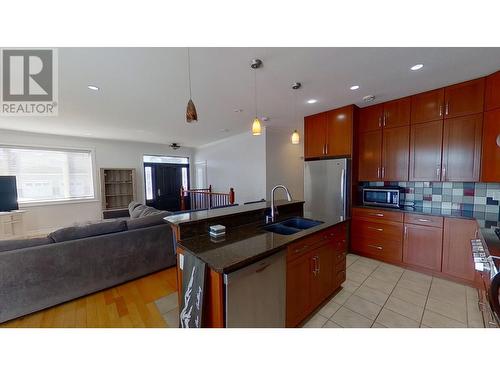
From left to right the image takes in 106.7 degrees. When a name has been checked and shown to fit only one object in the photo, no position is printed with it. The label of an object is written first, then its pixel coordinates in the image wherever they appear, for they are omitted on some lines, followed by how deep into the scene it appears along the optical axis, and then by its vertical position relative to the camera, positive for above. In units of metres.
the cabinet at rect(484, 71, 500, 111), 2.12 +0.98
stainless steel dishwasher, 1.16 -0.80
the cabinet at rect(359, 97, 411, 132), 2.88 +1.02
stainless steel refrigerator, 3.21 -0.15
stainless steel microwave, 2.99 -0.32
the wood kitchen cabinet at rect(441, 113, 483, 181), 2.34 +0.37
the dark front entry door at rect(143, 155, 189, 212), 6.64 -0.02
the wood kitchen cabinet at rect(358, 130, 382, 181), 3.15 +0.38
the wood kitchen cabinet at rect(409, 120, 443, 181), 2.63 +0.38
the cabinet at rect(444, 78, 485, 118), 2.30 +1.00
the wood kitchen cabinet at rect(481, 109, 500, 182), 2.16 +0.33
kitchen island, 1.18 -0.59
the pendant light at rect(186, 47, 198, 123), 1.63 +0.58
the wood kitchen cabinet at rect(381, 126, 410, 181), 2.89 +0.38
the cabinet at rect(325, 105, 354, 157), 3.21 +0.83
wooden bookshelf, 5.80 -0.25
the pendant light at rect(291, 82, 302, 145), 2.43 +1.22
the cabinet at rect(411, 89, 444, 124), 2.58 +1.01
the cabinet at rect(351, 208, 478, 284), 2.36 -0.94
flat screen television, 4.09 -0.28
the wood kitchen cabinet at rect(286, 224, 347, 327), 1.56 -0.90
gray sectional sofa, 1.83 -0.94
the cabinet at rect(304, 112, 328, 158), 3.59 +0.87
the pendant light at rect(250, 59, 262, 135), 1.90 +1.19
